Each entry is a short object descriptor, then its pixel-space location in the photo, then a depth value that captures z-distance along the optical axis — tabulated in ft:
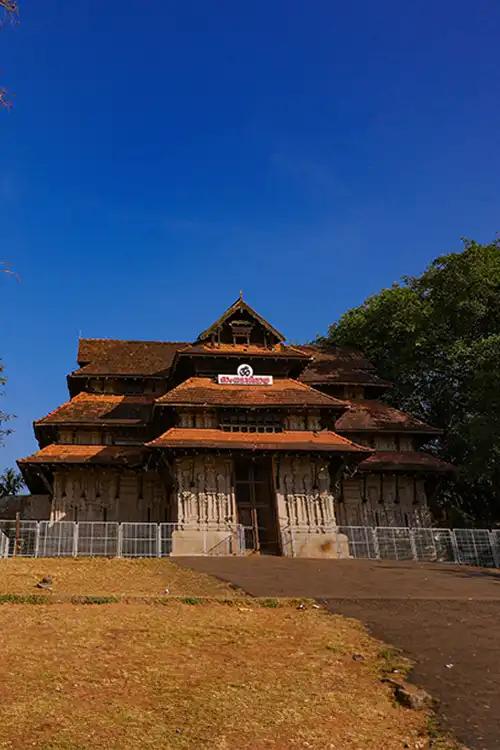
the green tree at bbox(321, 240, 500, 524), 129.49
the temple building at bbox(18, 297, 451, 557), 95.30
